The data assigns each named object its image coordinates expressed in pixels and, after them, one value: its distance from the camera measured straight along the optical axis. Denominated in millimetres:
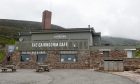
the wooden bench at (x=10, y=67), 13717
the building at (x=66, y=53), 16753
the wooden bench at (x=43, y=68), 13536
